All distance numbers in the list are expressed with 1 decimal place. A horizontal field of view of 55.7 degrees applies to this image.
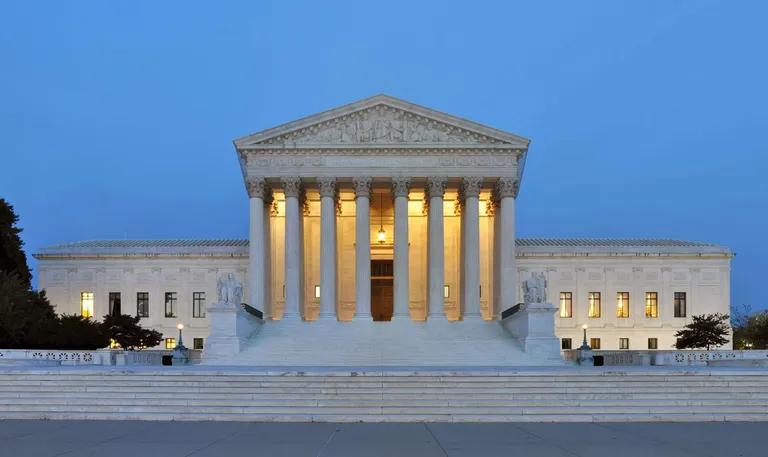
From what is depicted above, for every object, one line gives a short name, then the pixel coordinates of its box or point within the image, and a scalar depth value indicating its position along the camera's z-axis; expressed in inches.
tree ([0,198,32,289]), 2108.8
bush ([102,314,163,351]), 2174.0
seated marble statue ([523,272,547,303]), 1752.0
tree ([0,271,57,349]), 1685.5
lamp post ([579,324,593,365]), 1589.6
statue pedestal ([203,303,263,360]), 1679.4
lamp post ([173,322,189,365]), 1581.0
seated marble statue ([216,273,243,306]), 1748.3
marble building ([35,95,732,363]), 2058.3
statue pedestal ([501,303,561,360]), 1700.3
